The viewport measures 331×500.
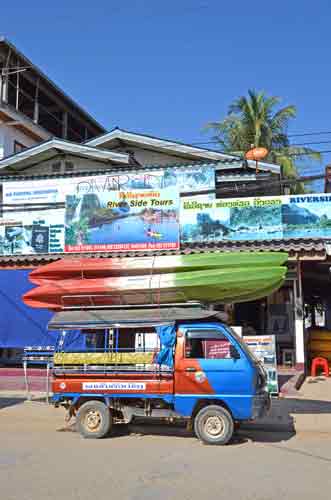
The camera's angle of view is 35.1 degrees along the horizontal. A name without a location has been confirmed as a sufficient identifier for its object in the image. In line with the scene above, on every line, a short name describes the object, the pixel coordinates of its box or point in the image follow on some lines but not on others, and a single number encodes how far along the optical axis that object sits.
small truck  7.98
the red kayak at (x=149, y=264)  9.27
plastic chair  15.60
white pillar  15.19
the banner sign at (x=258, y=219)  16.28
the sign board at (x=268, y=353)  11.70
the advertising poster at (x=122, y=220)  16.67
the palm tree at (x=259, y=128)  30.62
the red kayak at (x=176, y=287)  9.11
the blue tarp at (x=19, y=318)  15.23
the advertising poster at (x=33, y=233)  17.62
